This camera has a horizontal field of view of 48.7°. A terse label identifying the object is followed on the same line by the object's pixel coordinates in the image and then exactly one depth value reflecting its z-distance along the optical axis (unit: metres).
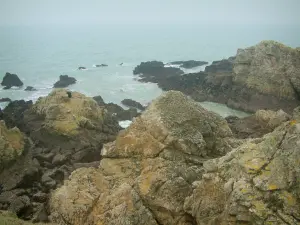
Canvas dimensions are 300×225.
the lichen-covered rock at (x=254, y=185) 10.80
